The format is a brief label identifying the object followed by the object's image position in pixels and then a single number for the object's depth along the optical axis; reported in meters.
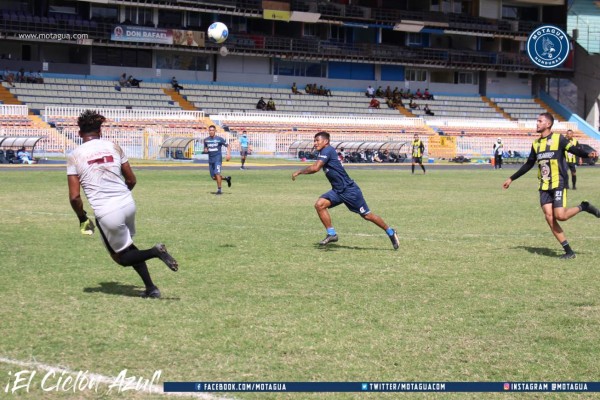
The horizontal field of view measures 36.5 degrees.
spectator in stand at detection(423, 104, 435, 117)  68.81
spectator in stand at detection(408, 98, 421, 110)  70.06
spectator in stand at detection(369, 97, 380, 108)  68.19
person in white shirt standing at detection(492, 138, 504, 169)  46.39
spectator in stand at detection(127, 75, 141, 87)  59.97
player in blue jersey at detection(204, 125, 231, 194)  24.84
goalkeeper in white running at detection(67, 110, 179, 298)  9.03
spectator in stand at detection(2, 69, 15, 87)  54.41
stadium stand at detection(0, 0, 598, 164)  53.91
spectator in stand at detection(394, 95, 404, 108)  69.55
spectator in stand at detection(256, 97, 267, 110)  62.22
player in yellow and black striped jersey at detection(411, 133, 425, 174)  39.31
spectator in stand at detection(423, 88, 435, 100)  72.62
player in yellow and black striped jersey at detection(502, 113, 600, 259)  12.96
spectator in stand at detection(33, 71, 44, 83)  56.09
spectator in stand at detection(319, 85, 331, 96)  68.12
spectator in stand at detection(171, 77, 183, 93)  61.62
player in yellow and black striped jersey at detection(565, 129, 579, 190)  24.09
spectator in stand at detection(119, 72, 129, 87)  59.69
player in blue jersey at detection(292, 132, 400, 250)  13.80
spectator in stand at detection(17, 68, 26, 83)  55.50
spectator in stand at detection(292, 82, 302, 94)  67.12
